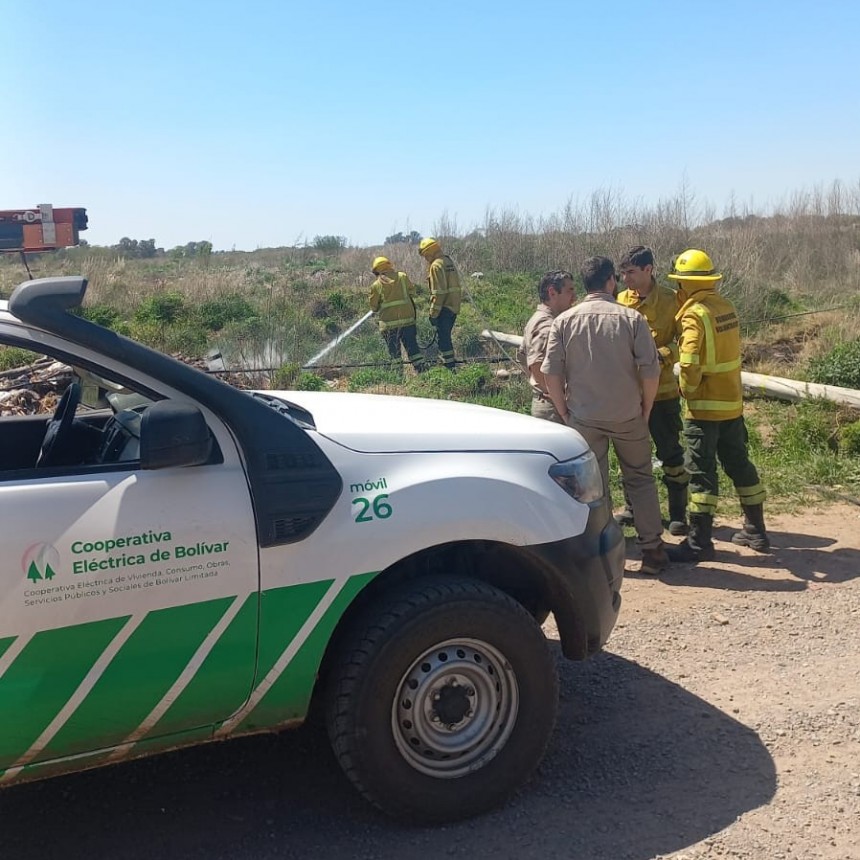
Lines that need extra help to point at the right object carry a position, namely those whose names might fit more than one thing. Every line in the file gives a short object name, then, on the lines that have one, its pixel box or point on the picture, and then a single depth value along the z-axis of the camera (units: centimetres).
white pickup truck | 268
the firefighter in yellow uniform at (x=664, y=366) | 635
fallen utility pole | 899
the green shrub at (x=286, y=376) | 1261
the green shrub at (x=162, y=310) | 1697
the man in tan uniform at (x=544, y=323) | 629
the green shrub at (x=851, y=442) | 816
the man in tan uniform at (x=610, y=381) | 561
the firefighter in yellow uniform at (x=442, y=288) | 1331
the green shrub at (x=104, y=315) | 1744
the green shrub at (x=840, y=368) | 967
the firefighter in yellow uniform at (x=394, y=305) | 1365
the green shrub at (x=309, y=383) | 1203
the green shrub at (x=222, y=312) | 1700
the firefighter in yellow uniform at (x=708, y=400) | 595
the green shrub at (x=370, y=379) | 1228
